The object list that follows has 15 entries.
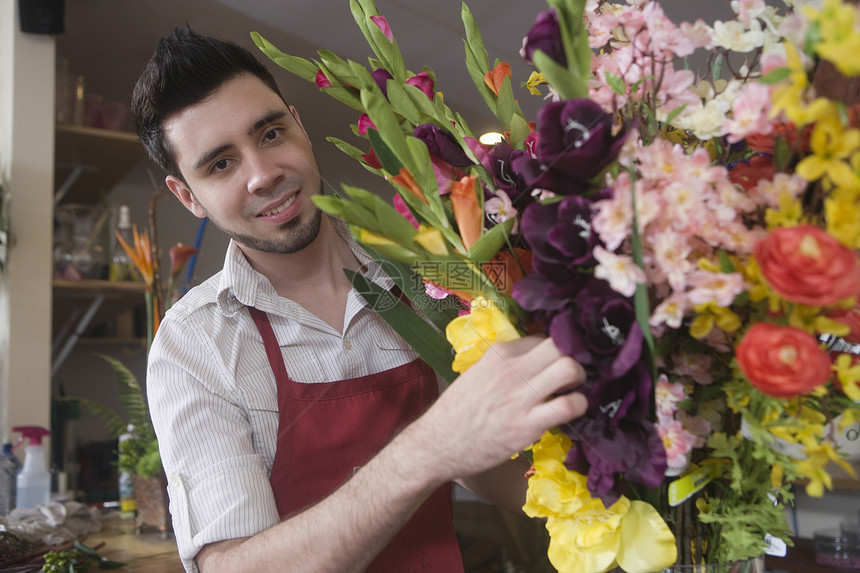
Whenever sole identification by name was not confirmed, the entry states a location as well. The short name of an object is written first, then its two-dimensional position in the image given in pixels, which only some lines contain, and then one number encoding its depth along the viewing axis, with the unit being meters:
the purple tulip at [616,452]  0.36
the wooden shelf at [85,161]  1.63
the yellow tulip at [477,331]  0.39
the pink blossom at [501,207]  0.41
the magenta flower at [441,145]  0.45
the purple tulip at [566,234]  0.35
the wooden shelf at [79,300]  1.68
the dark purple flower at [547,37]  0.36
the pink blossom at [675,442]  0.36
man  0.43
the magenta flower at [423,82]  0.48
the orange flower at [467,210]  0.40
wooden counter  1.27
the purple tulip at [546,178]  0.36
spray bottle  1.56
